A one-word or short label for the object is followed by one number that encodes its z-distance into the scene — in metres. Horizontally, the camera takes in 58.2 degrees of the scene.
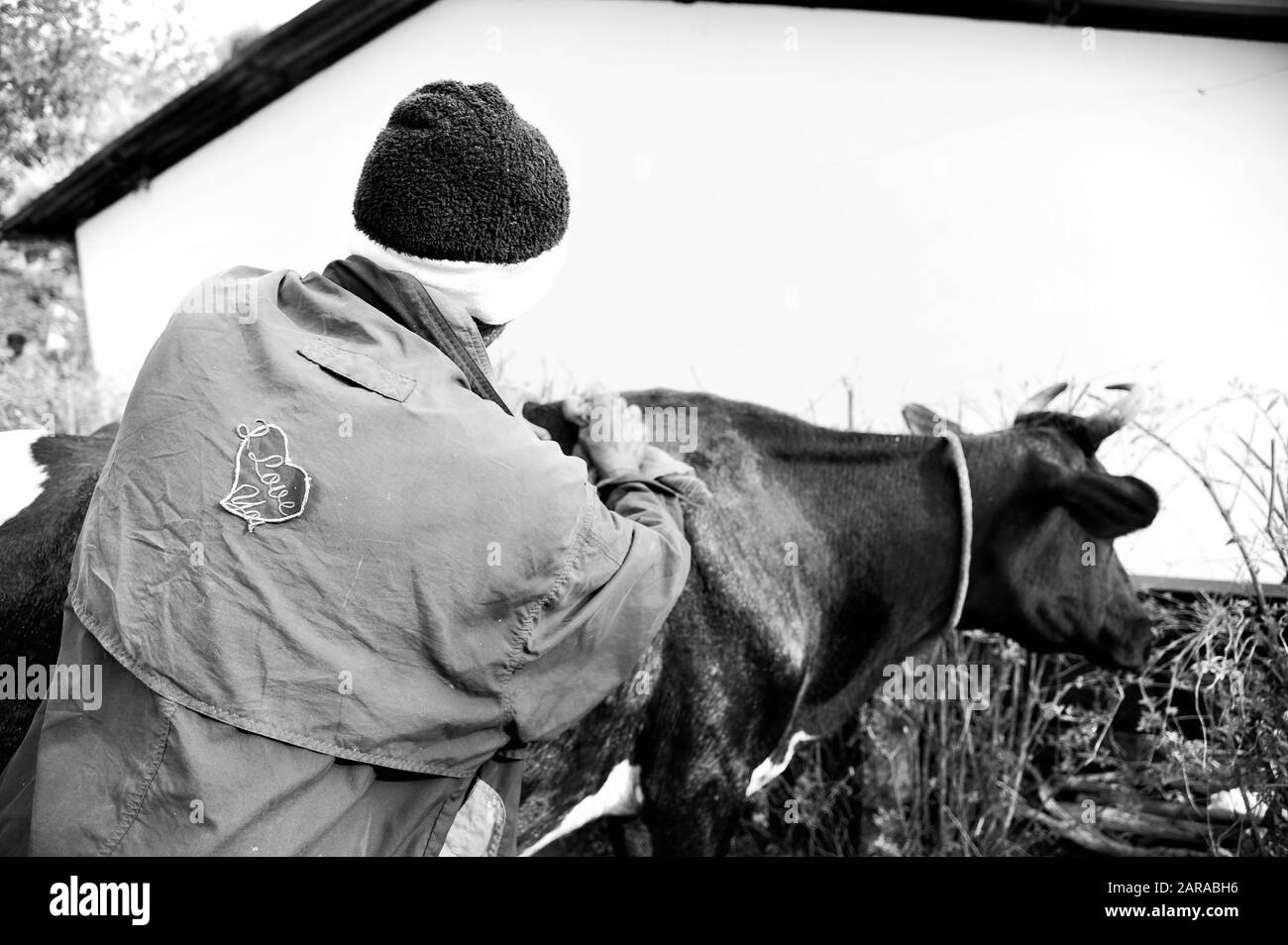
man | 1.61
